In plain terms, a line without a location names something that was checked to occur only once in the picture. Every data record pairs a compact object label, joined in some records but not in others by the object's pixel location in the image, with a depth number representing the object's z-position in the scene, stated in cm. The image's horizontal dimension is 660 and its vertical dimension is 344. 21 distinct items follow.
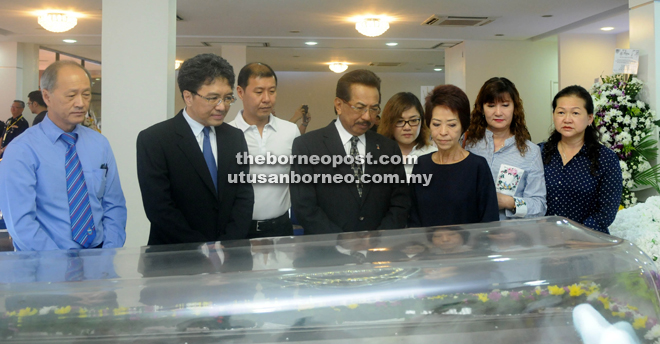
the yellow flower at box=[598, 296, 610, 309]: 96
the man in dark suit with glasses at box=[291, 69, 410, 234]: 215
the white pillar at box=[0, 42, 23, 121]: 970
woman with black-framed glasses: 276
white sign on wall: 495
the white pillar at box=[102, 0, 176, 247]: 361
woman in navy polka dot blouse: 239
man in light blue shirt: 179
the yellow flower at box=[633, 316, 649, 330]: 94
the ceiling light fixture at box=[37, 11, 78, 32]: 682
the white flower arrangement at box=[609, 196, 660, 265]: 266
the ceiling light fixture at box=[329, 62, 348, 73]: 1153
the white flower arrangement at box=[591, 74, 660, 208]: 479
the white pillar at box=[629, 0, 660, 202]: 486
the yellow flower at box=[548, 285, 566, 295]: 94
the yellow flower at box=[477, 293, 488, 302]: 93
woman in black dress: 211
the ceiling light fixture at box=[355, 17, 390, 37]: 707
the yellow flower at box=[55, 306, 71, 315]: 85
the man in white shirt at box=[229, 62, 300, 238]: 235
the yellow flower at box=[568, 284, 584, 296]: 95
